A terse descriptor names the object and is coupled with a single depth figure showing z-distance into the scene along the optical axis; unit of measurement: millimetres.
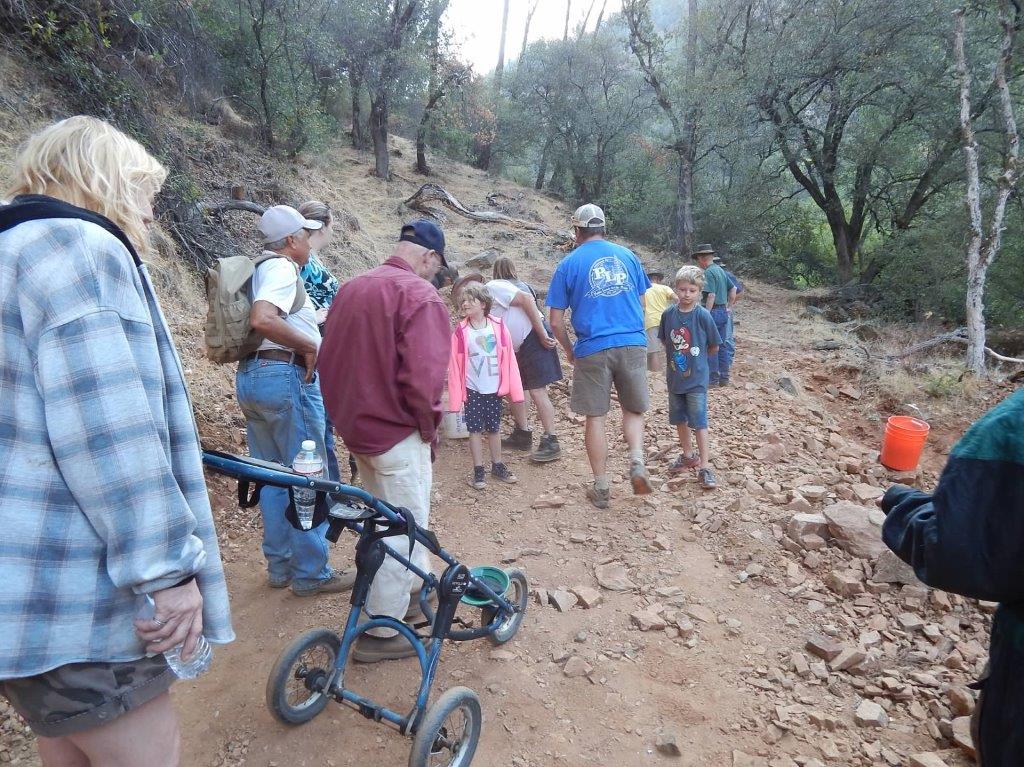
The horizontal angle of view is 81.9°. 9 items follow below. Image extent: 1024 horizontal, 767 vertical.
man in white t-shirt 2924
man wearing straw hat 7340
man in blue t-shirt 4262
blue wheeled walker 2080
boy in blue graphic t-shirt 4652
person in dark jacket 1240
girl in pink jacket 4688
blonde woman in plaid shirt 1173
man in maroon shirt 2520
